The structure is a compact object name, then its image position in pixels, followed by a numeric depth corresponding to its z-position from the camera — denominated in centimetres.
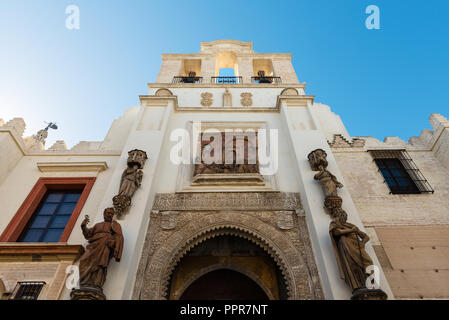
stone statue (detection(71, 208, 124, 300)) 416
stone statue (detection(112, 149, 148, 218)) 573
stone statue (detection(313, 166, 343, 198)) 590
